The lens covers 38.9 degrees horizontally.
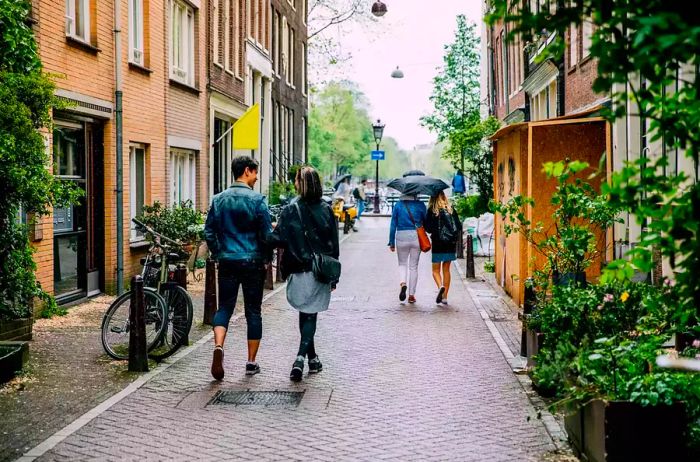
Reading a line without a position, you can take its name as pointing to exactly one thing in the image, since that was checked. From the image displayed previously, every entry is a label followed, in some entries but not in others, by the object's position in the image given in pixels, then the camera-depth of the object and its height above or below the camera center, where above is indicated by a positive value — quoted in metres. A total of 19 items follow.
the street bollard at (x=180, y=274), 10.91 -0.67
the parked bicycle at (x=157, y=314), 9.45 -0.97
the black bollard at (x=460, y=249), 23.37 -0.89
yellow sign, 19.92 +1.61
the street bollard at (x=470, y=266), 18.48 -1.02
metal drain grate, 7.75 -1.48
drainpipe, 14.73 +1.08
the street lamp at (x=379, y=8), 32.59 +6.70
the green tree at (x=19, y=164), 9.39 +0.49
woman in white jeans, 14.55 -0.28
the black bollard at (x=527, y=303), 9.01 -0.86
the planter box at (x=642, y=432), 5.41 -1.22
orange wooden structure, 13.49 +0.79
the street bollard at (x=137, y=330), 8.85 -1.04
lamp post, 43.97 +3.68
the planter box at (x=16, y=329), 10.05 -1.19
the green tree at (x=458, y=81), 38.12 +5.11
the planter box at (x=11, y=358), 8.25 -1.23
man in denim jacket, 8.77 -0.32
